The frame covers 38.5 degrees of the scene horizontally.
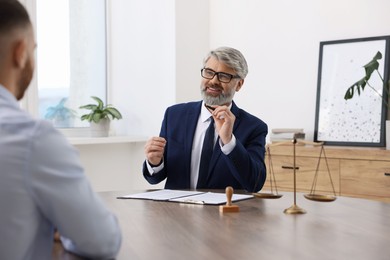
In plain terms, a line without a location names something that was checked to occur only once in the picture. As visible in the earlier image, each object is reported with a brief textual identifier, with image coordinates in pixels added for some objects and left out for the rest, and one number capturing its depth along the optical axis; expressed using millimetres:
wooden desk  1487
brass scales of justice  2070
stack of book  4414
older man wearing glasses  2818
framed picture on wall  4160
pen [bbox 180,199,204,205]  2240
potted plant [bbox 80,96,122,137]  4953
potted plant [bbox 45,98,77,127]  5012
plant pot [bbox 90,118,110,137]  4996
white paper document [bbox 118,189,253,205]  2262
